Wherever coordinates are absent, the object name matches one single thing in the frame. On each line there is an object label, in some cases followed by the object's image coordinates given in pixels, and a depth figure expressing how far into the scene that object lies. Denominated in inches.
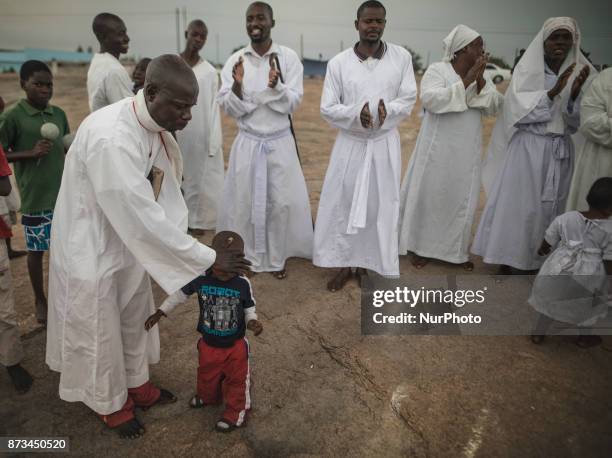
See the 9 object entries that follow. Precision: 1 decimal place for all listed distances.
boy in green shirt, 128.3
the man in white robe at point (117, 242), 83.0
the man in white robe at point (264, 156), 163.8
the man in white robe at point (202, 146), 205.2
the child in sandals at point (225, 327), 96.1
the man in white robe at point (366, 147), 152.7
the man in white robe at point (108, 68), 161.3
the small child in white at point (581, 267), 130.3
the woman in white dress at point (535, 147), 157.4
